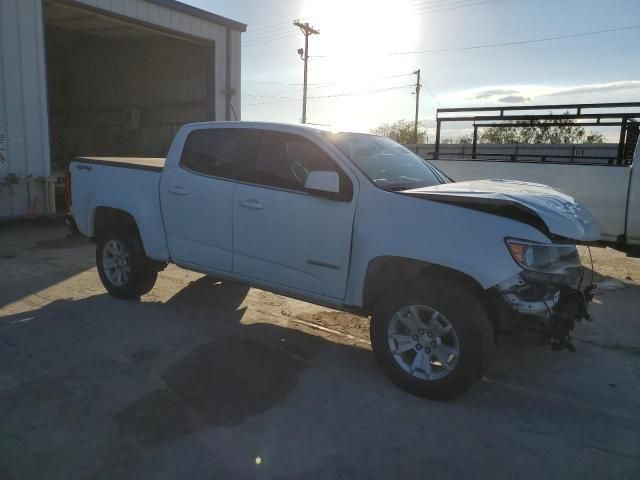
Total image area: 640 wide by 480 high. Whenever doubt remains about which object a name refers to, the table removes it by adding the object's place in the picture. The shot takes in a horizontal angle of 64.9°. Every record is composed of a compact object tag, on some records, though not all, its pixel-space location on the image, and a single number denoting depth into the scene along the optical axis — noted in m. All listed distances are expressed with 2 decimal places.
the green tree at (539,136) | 16.61
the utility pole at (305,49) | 35.58
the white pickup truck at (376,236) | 3.24
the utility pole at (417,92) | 49.09
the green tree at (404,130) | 53.56
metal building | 10.23
